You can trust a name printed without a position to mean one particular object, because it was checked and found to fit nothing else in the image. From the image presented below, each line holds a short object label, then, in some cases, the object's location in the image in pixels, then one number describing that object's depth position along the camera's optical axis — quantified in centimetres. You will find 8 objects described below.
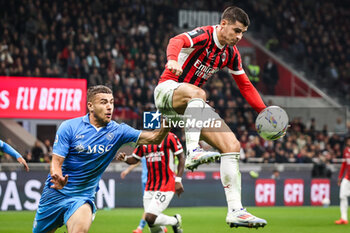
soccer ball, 716
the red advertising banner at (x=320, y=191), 2278
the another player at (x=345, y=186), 1623
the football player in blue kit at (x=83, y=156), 748
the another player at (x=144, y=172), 1358
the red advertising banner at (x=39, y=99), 1930
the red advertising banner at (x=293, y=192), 2239
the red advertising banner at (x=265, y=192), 2193
